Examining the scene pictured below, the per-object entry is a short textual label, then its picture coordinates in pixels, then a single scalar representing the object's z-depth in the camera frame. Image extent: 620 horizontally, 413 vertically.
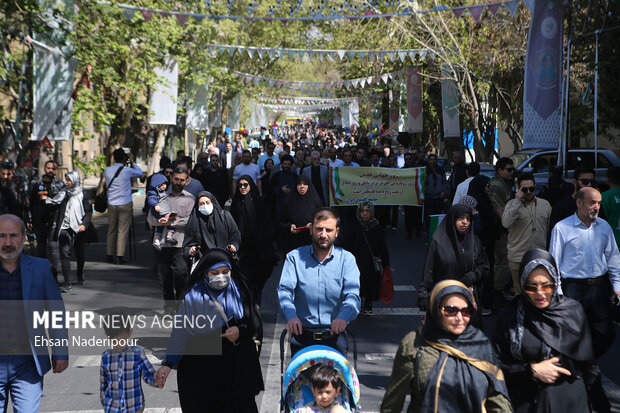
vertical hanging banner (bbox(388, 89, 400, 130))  39.39
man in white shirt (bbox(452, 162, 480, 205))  11.20
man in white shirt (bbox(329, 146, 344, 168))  18.80
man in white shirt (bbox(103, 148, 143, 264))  13.44
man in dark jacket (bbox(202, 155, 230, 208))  17.20
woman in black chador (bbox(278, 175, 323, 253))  10.61
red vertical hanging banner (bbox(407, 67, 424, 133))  26.62
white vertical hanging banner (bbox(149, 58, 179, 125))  21.08
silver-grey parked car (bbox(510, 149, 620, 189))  17.94
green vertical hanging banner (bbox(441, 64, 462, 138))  23.16
